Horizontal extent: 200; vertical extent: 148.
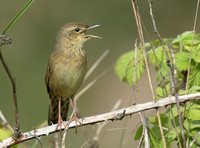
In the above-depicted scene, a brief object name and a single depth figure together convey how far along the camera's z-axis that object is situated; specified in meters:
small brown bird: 8.35
